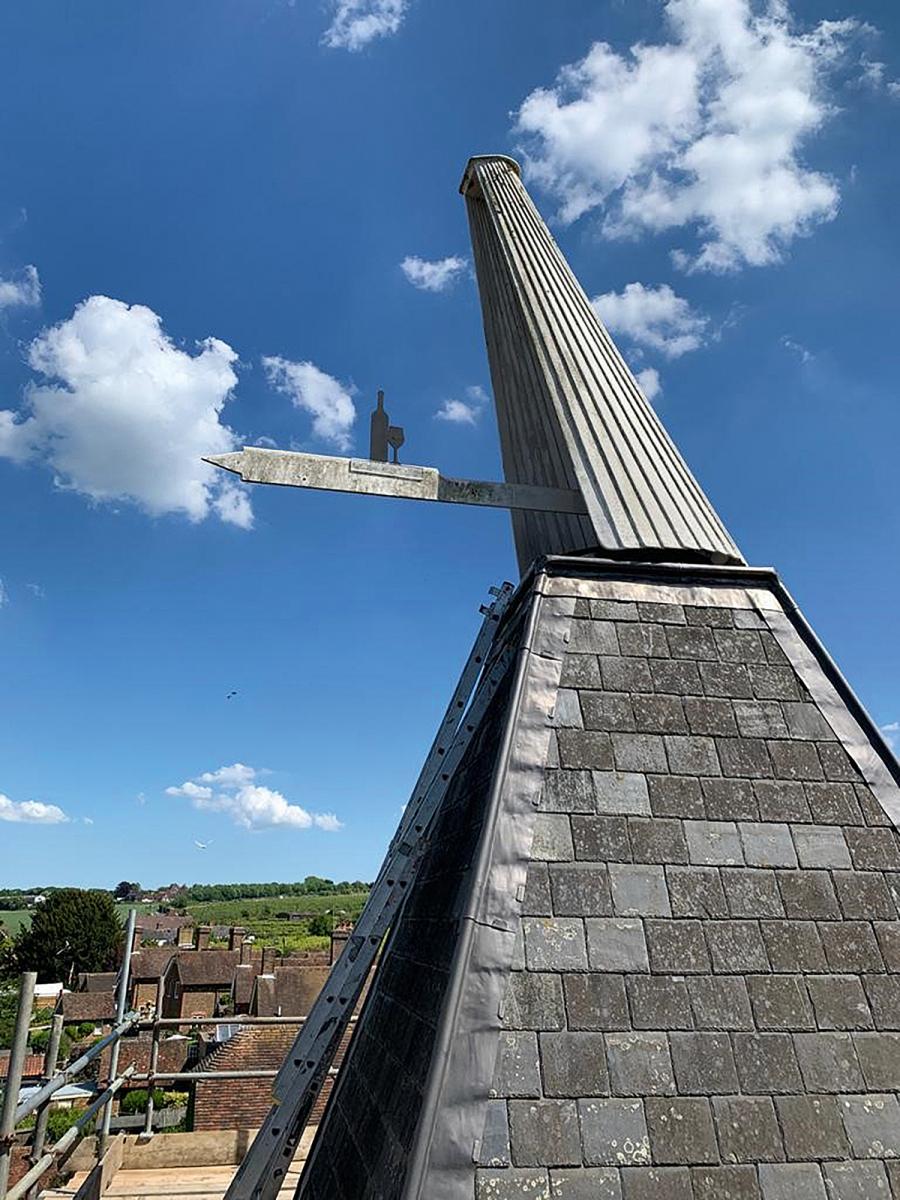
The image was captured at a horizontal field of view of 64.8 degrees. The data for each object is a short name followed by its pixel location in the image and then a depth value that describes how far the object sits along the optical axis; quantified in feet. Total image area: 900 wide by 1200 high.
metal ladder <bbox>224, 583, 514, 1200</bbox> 12.01
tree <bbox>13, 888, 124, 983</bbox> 190.08
